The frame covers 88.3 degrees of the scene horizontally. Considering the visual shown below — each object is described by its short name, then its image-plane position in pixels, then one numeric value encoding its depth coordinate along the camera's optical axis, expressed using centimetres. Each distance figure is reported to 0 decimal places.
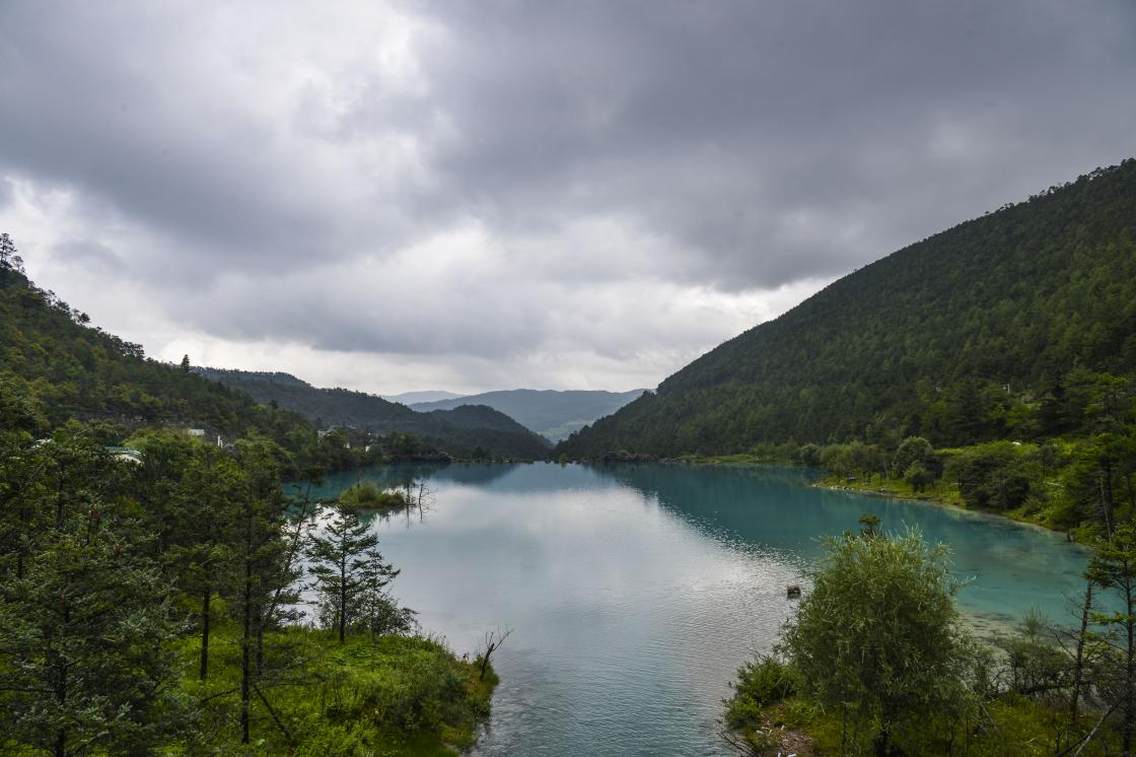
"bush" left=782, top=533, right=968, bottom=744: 2572
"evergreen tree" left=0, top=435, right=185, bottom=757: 1182
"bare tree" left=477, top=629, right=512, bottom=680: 3969
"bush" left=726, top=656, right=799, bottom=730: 3297
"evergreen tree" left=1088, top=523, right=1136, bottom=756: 2388
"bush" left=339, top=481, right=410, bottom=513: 13088
